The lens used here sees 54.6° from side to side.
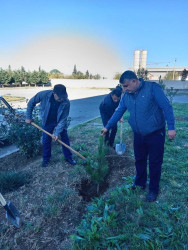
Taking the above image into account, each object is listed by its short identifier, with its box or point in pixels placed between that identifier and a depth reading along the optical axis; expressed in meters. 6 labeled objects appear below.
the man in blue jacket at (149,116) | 2.16
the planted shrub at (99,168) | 2.76
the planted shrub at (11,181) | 2.97
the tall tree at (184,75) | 29.05
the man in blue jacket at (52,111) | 3.24
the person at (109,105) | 3.83
